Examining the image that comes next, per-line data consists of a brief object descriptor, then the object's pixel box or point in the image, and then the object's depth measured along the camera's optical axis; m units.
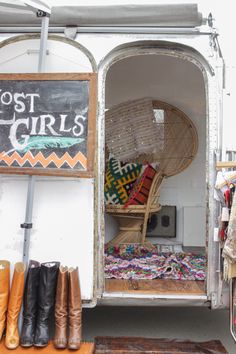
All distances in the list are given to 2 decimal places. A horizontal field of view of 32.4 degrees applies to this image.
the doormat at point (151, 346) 3.34
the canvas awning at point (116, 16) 3.52
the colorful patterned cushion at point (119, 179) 6.05
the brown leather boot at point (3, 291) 3.32
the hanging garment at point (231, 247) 3.18
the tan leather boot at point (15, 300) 3.31
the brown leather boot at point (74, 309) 3.24
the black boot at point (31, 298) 3.32
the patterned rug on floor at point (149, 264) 4.33
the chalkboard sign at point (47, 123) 3.41
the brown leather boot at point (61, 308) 3.24
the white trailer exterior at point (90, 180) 3.54
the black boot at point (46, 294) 3.32
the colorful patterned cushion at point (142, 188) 5.81
